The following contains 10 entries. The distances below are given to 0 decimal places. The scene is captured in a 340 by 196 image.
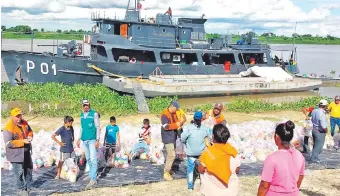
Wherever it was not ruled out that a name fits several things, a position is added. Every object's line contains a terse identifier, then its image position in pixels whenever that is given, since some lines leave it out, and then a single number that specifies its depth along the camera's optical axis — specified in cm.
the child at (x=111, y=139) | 904
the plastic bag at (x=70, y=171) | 814
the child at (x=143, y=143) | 948
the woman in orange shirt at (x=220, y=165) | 479
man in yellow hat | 685
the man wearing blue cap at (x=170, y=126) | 794
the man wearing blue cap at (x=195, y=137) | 700
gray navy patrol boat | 2267
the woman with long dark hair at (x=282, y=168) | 434
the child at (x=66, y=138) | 792
